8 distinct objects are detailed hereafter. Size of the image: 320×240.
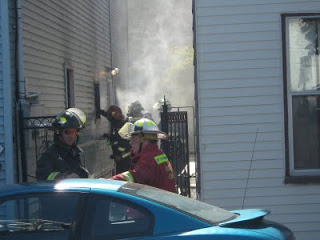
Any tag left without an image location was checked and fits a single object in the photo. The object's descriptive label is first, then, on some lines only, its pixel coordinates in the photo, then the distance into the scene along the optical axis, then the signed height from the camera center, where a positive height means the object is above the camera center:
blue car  6.56 -0.73
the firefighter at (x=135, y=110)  20.63 +0.08
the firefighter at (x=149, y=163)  9.13 -0.49
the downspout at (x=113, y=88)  30.91 +0.86
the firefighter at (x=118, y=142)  16.92 -0.53
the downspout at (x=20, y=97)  14.49 +0.31
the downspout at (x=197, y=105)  12.91 +0.09
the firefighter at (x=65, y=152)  9.13 -0.37
